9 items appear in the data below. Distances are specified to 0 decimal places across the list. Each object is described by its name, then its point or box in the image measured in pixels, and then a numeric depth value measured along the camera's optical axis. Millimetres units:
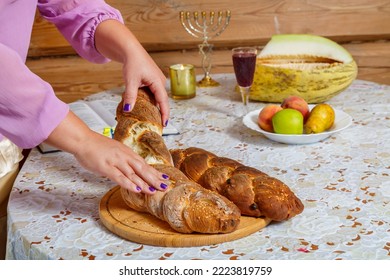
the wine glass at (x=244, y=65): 2015
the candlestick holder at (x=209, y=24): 2779
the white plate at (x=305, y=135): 1795
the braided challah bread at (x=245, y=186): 1440
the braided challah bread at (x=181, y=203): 1397
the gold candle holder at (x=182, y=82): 2195
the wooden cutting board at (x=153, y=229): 1401
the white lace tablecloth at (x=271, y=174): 1395
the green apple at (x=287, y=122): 1824
